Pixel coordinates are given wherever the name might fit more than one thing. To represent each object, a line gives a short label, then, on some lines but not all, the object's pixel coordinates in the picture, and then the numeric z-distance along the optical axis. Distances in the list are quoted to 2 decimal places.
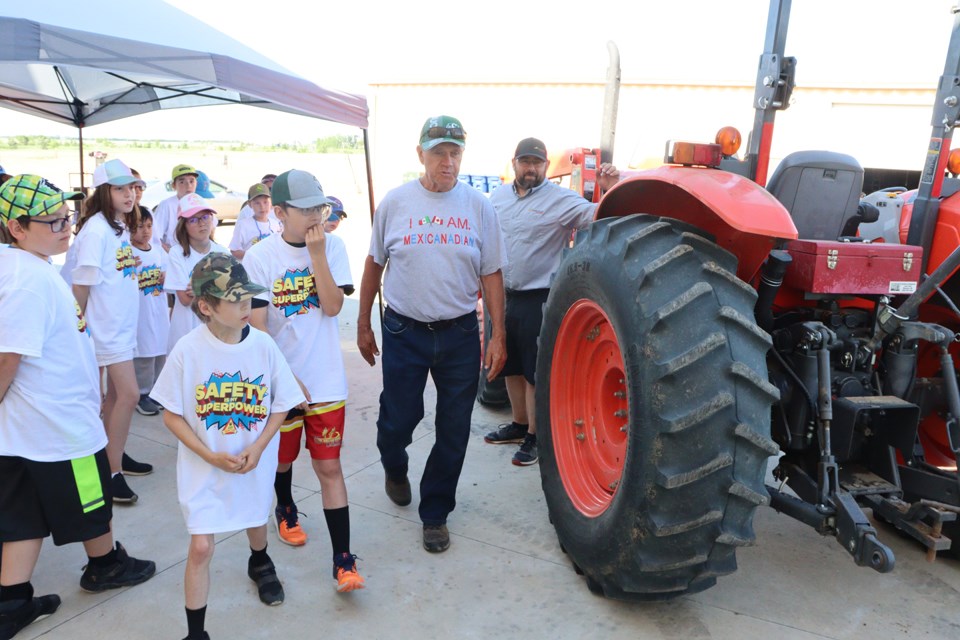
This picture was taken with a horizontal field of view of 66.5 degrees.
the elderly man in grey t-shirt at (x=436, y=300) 3.20
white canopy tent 3.51
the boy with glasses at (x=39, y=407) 2.52
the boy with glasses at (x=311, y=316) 2.87
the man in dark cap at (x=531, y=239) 4.18
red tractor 2.33
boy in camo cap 2.46
